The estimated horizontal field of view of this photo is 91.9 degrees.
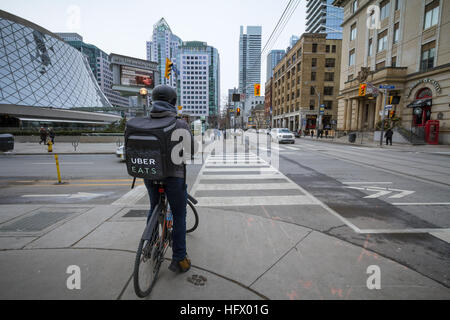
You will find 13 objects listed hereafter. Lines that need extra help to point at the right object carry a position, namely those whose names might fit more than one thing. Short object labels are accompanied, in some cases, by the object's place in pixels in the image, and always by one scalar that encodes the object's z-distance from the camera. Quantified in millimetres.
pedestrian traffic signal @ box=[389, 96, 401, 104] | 22812
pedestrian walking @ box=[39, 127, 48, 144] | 22031
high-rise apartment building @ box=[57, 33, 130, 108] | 138150
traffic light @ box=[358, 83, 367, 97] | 24431
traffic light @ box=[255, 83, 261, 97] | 19194
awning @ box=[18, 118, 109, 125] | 48388
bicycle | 2109
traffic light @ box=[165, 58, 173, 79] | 14380
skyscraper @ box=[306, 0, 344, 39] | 101125
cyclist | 2297
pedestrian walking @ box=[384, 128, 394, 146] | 23094
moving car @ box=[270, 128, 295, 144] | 24703
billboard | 47688
